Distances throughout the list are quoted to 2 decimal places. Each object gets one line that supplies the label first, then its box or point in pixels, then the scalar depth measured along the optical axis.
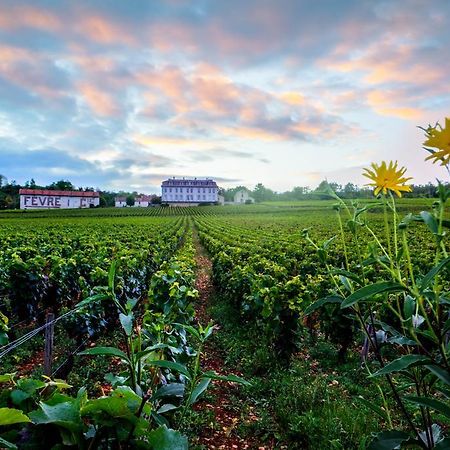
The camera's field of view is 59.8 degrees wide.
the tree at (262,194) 138.75
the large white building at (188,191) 123.06
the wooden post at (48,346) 4.24
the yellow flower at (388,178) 1.47
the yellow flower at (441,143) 1.08
